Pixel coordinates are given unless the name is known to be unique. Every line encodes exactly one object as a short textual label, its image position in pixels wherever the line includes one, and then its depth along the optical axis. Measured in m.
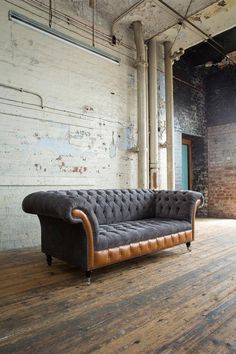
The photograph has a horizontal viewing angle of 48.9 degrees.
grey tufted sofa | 2.42
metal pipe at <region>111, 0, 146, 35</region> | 4.57
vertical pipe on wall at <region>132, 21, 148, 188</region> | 5.21
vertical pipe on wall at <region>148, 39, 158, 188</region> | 5.48
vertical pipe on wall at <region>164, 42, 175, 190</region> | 5.80
